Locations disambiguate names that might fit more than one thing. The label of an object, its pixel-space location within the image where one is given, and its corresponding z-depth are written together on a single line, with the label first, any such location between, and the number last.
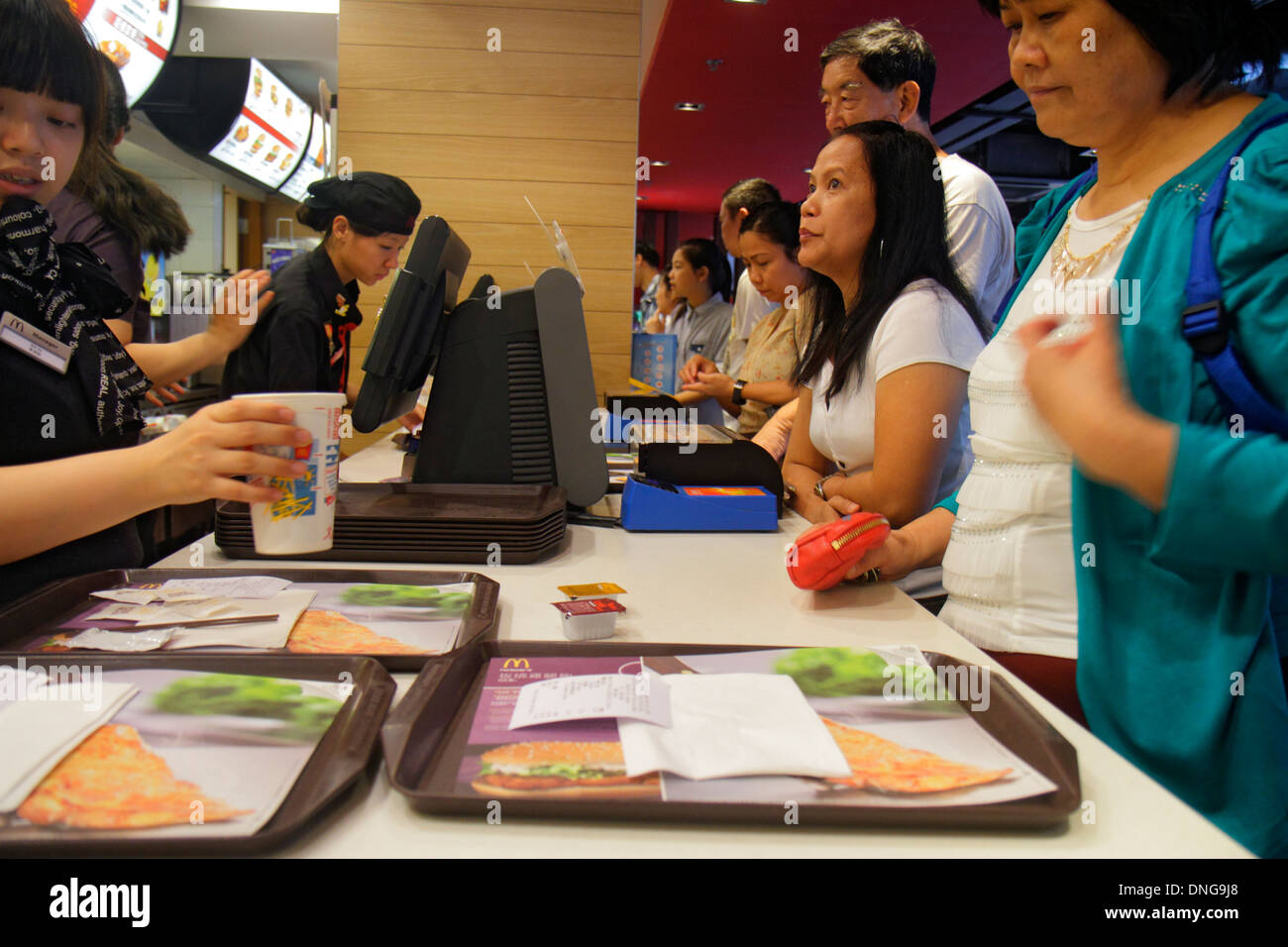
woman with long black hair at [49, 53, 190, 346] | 2.33
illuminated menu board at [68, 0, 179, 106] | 3.31
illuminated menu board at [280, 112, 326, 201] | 7.99
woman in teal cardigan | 0.85
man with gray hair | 2.39
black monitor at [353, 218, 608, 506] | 1.62
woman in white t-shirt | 1.67
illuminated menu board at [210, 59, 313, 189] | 6.64
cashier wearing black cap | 2.46
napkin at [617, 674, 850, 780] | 0.66
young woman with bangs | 0.91
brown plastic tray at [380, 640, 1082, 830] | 0.61
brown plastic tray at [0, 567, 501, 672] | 0.88
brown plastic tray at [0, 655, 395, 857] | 0.54
